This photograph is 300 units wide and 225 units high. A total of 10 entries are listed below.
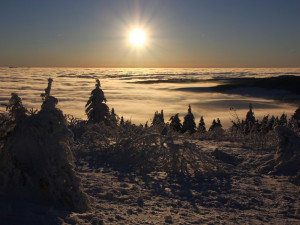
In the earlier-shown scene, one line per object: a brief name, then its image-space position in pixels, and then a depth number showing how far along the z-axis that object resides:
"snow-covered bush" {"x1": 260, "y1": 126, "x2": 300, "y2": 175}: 7.11
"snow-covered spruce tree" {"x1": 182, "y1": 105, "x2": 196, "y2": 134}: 38.83
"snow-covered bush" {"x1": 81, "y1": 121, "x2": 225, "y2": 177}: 6.97
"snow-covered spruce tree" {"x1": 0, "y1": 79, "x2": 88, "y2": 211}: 4.09
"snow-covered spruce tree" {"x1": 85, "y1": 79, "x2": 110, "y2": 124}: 18.05
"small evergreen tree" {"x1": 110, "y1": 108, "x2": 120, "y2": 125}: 16.27
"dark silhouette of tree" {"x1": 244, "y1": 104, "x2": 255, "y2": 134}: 38.09
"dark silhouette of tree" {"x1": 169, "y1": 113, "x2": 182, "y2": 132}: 40.92
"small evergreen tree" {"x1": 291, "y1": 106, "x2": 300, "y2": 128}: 33.01
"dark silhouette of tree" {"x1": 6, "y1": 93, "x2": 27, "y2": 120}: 4.38
